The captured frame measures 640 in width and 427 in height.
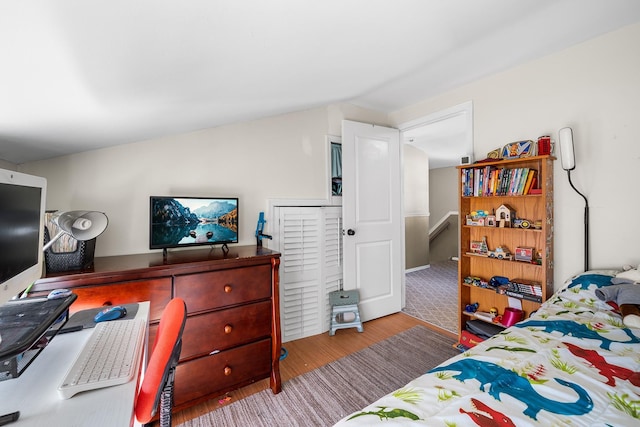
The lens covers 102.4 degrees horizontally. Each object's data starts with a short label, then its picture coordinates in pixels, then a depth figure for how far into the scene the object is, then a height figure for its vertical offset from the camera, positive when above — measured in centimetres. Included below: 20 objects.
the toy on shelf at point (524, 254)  193 -33
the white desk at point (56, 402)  57 -45
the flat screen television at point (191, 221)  171 -5
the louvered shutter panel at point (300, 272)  237 -55
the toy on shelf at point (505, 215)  202 -3
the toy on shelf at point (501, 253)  203 -34
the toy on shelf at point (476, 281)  216 -60
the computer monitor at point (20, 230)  73 -4
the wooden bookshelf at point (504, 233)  185 -18
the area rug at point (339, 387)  151 -120
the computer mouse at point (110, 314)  106 -42
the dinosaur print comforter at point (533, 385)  72 -57
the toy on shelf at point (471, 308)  227 -85
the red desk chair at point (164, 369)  69 -44
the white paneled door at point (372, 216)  264 -4
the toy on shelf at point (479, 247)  221 -31
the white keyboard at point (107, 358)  67 -43
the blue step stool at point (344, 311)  253 -97
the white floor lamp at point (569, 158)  173 +35
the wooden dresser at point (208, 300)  129 -50
